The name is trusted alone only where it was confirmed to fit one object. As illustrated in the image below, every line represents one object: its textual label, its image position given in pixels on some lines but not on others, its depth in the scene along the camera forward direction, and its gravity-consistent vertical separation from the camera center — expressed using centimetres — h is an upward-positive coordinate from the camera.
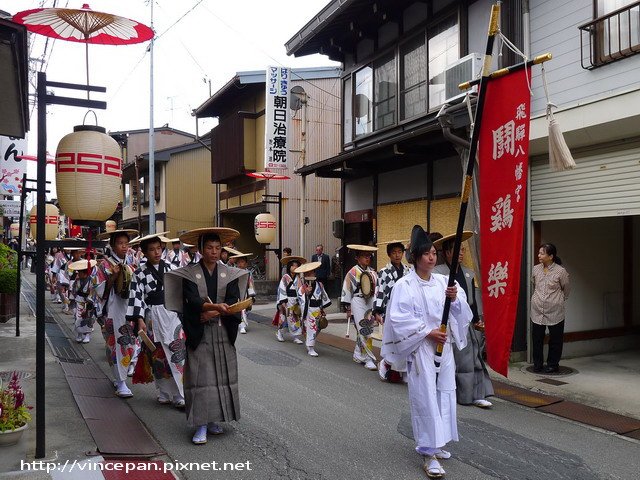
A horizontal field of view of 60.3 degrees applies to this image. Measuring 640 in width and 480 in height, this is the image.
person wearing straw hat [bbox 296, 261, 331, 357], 1049 -118
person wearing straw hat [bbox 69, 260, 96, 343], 1062 -142
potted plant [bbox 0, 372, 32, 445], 475 -154
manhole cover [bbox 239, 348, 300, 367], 947 -209
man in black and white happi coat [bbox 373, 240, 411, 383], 866 -55
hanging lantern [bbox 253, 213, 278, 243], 1750 +44
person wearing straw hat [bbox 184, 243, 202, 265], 1195 -30
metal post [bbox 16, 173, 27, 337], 962 -1
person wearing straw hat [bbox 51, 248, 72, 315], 1602 -102
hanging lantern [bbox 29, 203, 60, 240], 1355 +50
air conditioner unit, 1037 +329
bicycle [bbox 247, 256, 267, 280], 2229 -112
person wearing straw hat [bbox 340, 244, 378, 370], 927 -100
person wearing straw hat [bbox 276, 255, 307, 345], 1146 -124
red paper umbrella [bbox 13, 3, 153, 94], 463 +189
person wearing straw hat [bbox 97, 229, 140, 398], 701 -95
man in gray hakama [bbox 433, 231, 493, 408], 668 -144
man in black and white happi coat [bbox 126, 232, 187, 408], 645 -96
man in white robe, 461 -88
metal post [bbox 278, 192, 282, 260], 1956 +50
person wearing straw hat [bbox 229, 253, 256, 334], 1277 -56
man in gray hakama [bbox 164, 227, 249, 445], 530 -90
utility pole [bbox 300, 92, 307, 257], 1697 +176
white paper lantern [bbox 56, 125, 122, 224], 487 +62
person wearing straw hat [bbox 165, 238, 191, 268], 962 -32
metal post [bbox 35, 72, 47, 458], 457 -21
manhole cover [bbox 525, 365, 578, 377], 862 -206
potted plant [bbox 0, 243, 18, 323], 1227 -97
